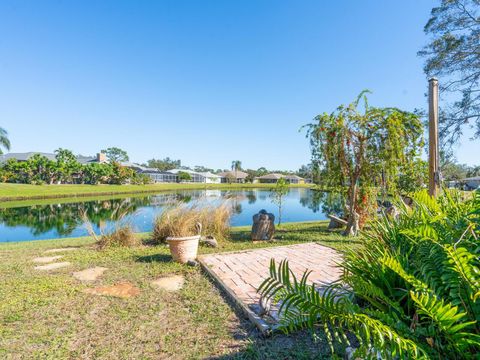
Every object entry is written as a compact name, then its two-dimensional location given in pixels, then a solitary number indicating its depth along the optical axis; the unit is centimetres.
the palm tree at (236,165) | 7417
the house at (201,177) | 5966
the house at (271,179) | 6268
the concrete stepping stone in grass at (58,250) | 516
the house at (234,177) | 6253
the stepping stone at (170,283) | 324
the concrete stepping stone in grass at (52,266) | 409
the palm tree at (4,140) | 2558
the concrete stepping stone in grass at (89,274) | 359
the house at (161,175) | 5228
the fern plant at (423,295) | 90
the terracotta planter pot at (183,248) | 412
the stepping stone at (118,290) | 302
